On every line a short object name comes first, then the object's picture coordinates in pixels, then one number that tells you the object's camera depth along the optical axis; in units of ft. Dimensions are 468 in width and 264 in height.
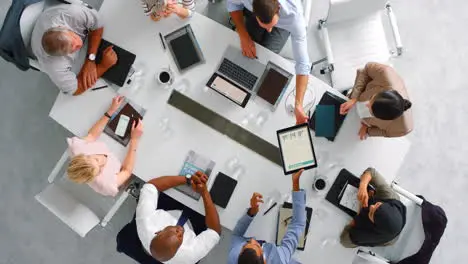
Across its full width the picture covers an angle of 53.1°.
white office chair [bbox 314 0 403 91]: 9.89
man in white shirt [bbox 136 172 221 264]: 8.25
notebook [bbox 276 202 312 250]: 8.69
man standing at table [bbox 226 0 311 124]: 7.80
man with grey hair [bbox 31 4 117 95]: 8.02
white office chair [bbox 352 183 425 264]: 8.95
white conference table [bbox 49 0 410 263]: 8.75
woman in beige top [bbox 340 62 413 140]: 7.64
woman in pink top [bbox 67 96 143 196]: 7.90
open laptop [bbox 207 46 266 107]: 8.75
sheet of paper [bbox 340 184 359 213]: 8.66
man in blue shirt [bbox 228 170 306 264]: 8.16
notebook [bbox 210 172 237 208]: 8.74
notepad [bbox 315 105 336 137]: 8.71
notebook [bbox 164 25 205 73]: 8.87
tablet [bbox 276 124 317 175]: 7.96
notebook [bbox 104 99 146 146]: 8.84
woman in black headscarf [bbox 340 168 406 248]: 7.86
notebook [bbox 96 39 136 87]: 8.89
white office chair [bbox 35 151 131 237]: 8.79
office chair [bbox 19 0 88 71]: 8.37
